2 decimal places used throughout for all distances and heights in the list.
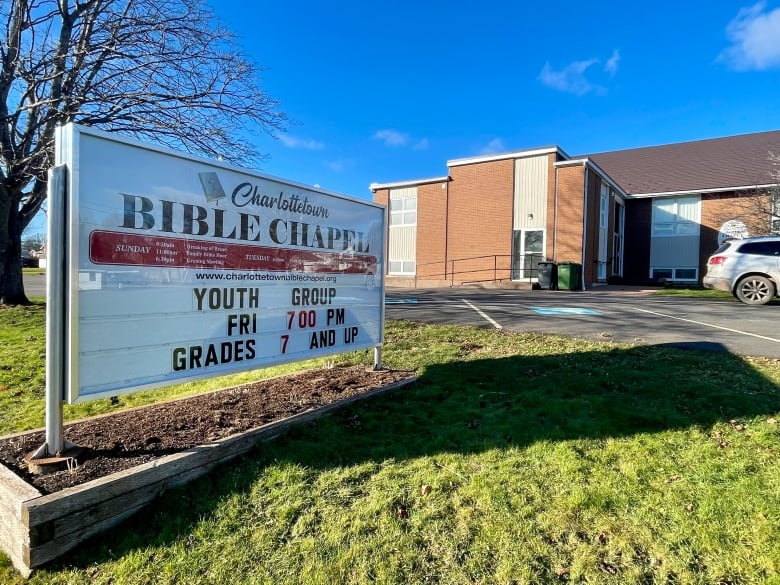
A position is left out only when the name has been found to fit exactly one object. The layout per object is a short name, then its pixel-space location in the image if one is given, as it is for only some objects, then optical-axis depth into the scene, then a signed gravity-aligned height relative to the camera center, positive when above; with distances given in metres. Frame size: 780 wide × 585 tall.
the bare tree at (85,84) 9.62 +4.16
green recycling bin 19.75 +0.16
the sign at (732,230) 24.56 +2.91
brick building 21.48 +3.51
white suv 11.93 +0.36
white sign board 2.91 +0.03
